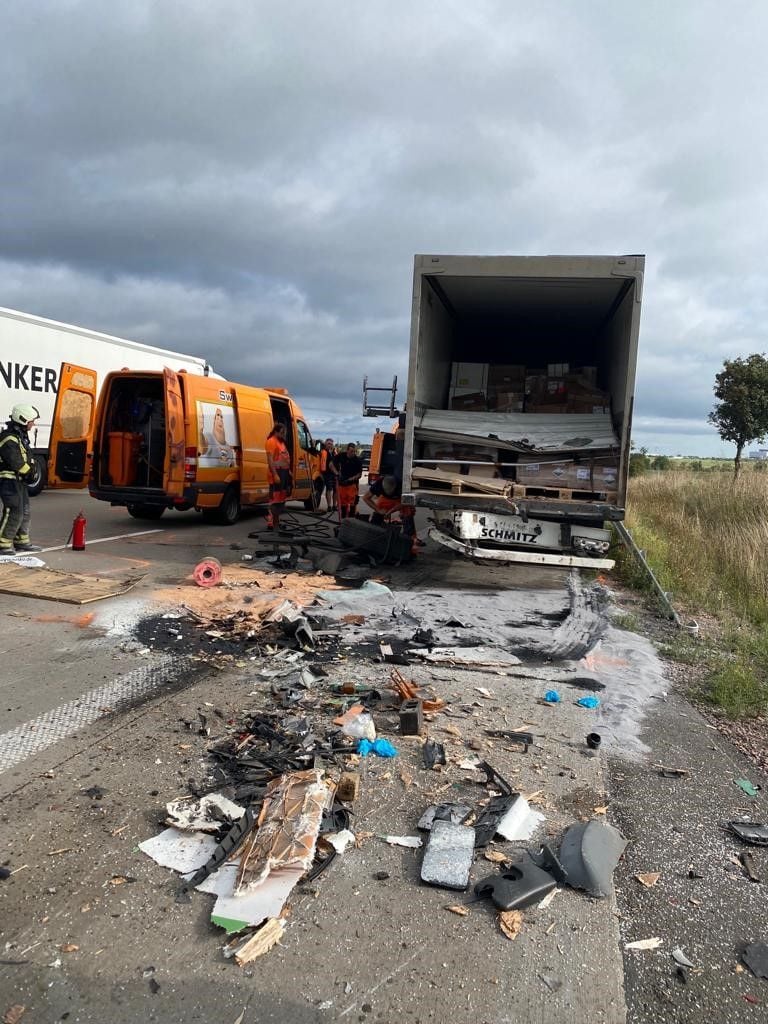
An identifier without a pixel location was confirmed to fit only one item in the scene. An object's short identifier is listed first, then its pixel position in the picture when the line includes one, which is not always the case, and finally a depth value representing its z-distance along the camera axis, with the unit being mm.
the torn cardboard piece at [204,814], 2871
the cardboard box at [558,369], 9266
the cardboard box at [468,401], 9250
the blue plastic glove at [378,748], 3627
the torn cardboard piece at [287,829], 2588
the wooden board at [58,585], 6392
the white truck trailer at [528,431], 7266
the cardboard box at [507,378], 9375
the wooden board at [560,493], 7441
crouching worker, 9328
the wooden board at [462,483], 7523
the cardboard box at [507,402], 9133
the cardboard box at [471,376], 9438
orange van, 10516
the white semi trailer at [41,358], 14281
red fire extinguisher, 8938
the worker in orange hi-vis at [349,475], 12632
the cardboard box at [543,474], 7598
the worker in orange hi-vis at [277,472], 11016
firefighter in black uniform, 8383
